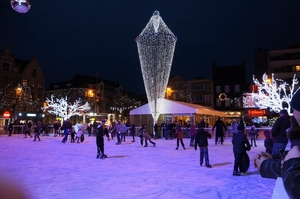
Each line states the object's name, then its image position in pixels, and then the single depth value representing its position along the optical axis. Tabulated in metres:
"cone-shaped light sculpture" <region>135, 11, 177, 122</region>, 20.70
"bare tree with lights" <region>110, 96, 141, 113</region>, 59.69
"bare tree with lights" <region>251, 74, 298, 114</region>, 31.89
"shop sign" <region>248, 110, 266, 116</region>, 40.78
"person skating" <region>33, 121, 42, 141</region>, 22.30
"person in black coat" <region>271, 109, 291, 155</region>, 6.75
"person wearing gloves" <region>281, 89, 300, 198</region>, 1.17
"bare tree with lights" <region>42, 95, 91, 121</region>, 45.15
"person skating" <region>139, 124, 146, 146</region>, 18.05
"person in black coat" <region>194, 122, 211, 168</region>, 9.34
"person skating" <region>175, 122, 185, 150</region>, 15.78
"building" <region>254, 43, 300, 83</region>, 45.66
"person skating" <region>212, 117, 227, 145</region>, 18.77
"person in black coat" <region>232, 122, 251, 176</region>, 7.86
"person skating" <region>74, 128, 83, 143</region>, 20.73
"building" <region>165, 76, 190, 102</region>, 55.55
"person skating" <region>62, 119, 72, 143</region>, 20.76
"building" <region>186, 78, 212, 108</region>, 54.62
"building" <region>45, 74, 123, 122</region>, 59.25
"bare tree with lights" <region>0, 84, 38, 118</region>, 42.27
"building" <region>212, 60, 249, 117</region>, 52.22
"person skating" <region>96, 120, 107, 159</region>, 11.73
